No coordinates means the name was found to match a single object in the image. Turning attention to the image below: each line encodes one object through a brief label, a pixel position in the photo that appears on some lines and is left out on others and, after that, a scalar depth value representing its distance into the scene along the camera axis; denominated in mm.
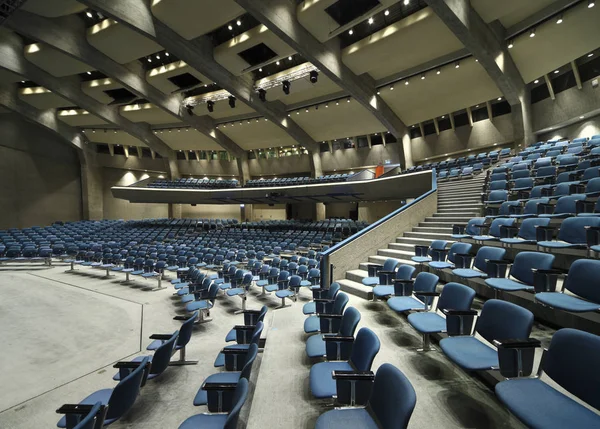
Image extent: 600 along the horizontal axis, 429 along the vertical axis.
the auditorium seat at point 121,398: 2326
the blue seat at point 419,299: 3467
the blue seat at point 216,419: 1820
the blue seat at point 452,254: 4551
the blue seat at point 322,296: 4402
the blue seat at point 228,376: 2310
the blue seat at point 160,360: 3031
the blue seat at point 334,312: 3629
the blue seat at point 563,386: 1515
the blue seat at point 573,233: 3688
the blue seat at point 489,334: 2156
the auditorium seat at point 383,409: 1566
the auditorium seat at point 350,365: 2234
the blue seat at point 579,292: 2486
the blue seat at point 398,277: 4156
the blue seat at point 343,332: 2914
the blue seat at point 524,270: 3227
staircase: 5816
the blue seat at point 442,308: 2879
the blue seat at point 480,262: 3887
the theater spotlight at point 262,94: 16878
